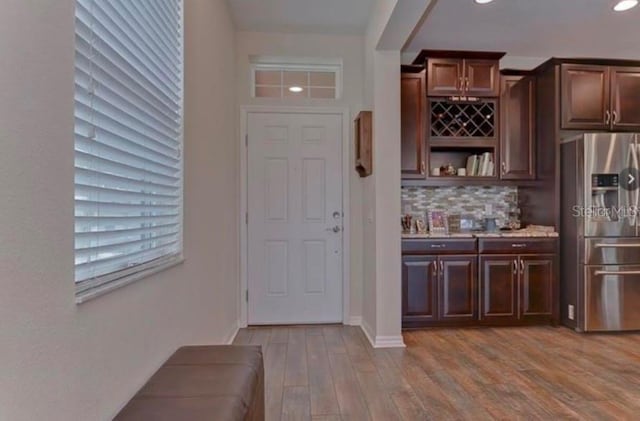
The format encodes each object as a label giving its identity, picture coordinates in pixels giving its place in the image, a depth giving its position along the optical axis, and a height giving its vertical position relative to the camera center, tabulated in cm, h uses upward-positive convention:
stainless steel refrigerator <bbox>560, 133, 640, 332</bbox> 375 -16
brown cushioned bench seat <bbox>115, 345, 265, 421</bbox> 127 -61
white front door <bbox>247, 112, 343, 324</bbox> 411 -5
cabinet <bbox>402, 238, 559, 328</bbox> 391 -66
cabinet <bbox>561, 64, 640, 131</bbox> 397 +112
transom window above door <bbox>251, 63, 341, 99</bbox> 420 +134
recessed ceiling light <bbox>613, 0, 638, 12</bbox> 327 +166
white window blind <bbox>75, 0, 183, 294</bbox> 121 +27
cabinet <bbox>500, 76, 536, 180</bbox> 421 +85
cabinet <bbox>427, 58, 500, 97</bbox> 405 +134
